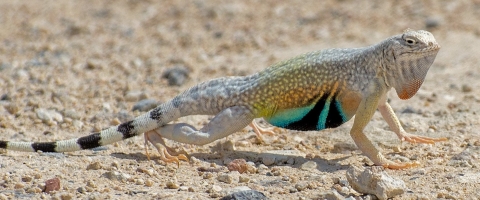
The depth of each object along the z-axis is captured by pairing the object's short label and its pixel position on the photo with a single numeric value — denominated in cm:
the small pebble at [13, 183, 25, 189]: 1370
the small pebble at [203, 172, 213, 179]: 1458
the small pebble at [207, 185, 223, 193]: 1363
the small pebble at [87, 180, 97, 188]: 1378
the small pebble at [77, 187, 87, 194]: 1354
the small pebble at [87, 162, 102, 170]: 1484
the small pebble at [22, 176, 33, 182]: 1407
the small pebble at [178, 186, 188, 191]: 1386
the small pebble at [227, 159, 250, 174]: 1499
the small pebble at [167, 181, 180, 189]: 1393
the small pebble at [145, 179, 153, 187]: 1411
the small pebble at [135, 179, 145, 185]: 1416
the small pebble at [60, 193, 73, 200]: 1320
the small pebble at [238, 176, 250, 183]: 1430
